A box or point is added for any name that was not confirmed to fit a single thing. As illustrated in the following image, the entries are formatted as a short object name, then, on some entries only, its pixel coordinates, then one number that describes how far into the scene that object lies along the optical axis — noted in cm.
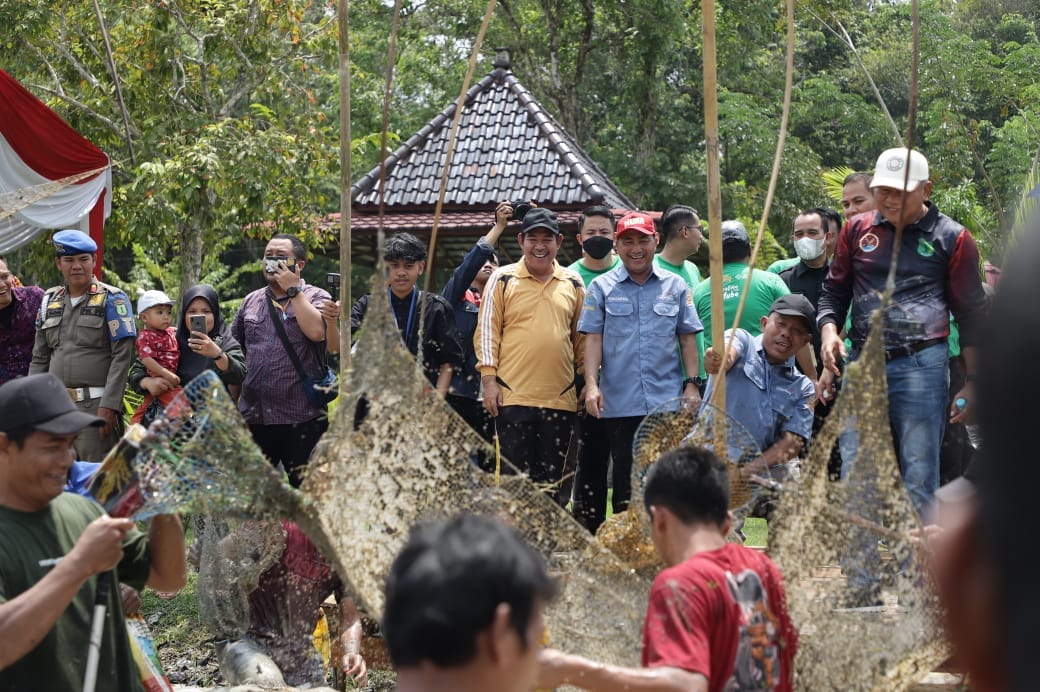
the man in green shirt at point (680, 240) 632
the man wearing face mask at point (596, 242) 630
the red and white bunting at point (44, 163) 886
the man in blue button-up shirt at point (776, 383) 539
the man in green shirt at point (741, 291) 610
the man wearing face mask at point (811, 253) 626
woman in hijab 598
